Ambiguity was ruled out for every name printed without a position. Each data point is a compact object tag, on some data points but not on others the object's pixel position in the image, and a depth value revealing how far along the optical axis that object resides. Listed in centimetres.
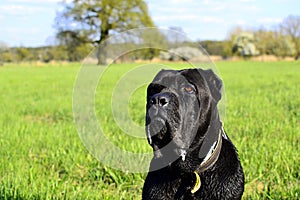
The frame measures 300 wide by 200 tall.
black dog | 259
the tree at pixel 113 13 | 4166
